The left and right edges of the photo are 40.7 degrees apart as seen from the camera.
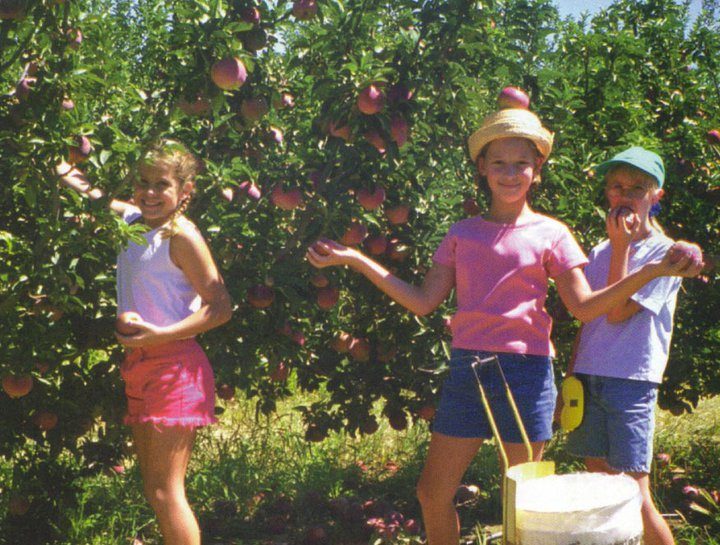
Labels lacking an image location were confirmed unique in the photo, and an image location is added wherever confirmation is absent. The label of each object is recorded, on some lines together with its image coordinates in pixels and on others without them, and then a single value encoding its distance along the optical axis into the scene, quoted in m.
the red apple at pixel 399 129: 2.75
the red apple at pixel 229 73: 2.55
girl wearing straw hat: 2.40
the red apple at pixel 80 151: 2.50
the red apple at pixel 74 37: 2.53
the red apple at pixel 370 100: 2.68
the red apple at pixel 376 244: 3.16
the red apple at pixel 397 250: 3.26
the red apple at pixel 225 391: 3.20
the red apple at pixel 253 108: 2.89
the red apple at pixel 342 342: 3.42
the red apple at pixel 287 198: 2.86
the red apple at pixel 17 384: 2.69
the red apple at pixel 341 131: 2.81
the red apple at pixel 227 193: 2.77
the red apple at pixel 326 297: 2.99
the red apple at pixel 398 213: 3.12
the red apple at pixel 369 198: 2.87
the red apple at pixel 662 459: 4.12
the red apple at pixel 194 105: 2.72
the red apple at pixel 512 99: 2.95
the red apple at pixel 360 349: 3.41
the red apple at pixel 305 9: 2.77
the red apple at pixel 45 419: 2.95
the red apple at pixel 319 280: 2.97
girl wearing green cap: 2.56
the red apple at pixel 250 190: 2.92
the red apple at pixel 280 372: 3.20
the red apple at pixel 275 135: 3.19
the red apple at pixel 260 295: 2.80
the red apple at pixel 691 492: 3.78
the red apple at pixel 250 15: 2.73
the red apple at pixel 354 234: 2.91
